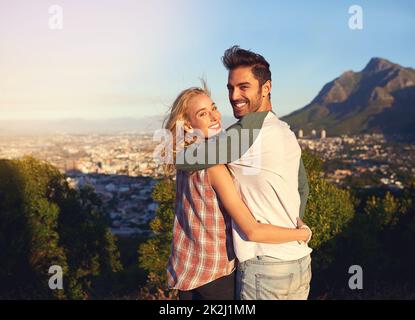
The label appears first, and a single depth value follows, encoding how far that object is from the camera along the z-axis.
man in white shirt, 2.55
